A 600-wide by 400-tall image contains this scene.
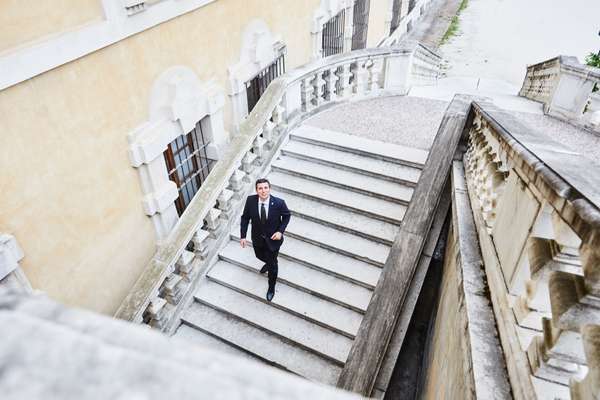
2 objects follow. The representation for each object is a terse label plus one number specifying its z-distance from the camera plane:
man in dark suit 4.71
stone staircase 4.96
